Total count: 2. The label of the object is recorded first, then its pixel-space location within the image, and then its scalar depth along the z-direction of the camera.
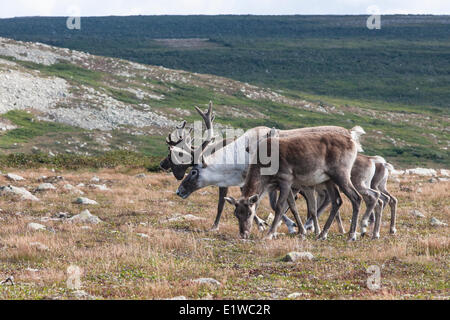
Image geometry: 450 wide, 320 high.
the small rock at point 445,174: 29.48
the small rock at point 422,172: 29.76
